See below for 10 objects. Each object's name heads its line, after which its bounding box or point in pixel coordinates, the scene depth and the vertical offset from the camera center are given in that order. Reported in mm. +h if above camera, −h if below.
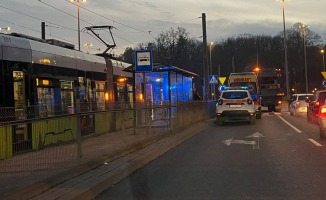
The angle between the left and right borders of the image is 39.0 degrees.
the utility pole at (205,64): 34625 +2756
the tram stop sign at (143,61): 17016 +1494
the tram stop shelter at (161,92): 16781 +430
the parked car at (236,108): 23922 -442
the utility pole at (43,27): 47544 +8024
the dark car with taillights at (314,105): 22539 -394
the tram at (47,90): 8398 +458
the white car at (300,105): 32203 -529
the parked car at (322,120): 15914 -810
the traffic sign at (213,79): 36547 +1656
